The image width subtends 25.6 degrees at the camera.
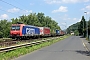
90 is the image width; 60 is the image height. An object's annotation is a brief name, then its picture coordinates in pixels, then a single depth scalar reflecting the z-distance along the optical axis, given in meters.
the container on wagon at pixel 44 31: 64.34
